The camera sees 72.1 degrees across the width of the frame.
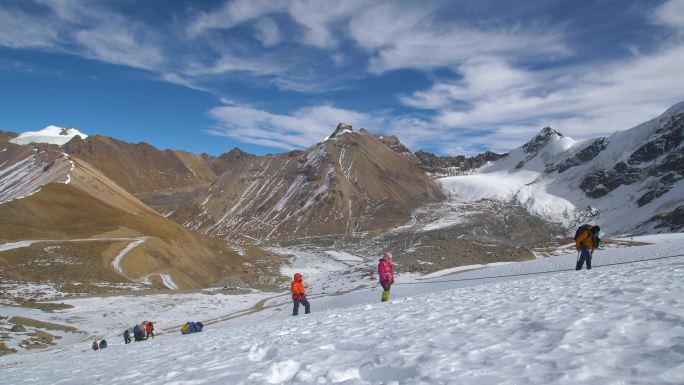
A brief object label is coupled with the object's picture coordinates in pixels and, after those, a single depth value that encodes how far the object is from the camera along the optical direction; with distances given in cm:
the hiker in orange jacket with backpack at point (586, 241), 1945
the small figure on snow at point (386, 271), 1844
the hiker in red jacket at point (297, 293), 1973
